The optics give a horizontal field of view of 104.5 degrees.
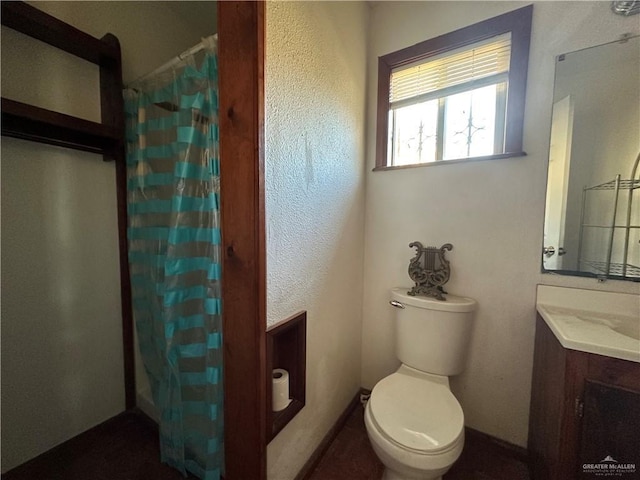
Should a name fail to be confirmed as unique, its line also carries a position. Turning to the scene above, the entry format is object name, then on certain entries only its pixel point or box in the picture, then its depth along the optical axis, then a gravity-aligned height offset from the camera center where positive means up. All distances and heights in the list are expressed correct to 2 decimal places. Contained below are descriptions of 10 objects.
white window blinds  1.28 +0.87
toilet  0.88 -0.77
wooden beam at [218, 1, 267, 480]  0.77 -0.02
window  1.22 +0.73
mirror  1.03 +0.27
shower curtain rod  0.92 +0.68
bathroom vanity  0.75 -0.56
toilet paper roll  0.98 -0.67
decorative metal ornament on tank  1.36 -0.26
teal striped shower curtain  0.98 -0.13
